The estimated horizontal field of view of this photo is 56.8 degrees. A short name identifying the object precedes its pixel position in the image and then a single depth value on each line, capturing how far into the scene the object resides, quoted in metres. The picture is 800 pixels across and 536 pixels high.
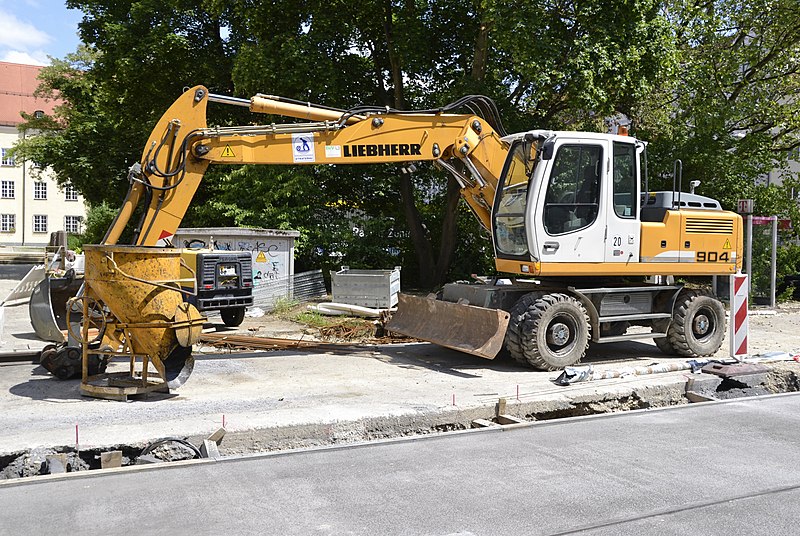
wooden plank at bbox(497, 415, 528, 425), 7.71
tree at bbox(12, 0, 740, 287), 17.33
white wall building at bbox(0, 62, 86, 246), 62.16
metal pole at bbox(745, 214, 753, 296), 18.00
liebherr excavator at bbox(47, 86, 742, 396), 9.64
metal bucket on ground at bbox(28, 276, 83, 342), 10.77
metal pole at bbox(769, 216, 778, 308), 19.19
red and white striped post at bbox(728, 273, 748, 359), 10.98
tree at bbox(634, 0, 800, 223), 20.52
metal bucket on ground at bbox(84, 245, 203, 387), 7.89
